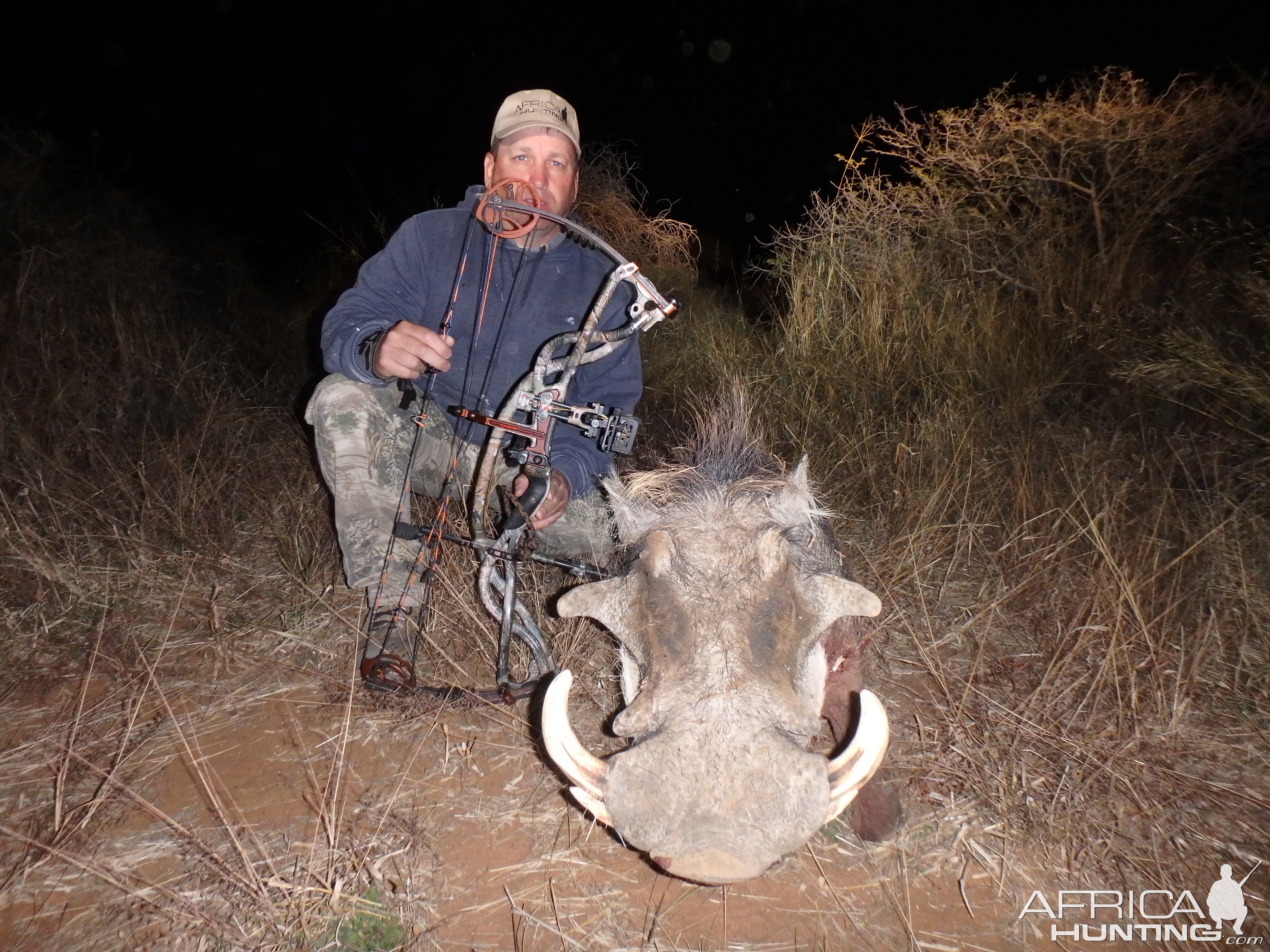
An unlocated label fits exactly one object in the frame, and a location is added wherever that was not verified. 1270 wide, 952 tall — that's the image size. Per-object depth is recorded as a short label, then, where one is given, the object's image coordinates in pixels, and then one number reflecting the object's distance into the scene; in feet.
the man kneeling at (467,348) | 8.98
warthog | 4.73
